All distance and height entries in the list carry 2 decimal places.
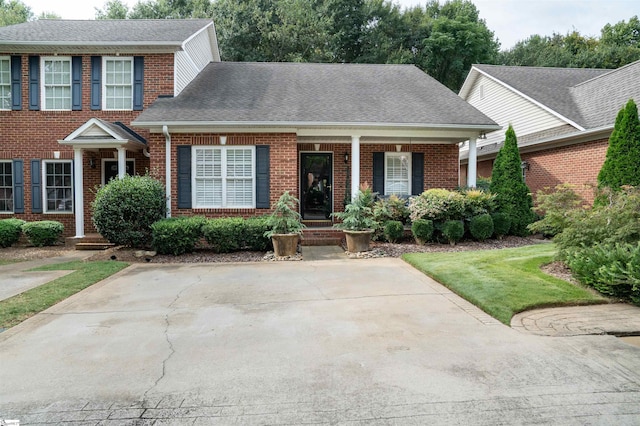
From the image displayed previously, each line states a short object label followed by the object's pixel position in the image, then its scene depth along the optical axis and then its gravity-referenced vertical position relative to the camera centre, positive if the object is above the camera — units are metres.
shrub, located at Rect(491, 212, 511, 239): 10.61 -0.47
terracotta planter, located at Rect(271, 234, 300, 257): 9.24 -0.90
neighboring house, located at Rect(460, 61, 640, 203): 12.64 +3.25
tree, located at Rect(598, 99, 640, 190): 9.59 +1.22
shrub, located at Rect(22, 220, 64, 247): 11.30 -0.77
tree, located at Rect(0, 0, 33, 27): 28.70 +15.26
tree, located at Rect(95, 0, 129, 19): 26.59 +12.84
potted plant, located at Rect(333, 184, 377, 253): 9.54 -0.46
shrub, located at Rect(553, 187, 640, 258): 6.18 -0.33
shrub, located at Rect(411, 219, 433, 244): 10.07 -0.60
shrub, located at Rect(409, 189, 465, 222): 10.15 -0.06
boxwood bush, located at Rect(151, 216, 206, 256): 9.52 -0.72
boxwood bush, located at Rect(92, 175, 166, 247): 9.62 -0.14
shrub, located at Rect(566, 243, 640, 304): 5.21 -0.86
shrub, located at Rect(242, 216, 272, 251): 9.77 -0.71
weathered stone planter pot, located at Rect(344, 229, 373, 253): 9.51 -0.83
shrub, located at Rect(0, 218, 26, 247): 11.12 -0.75
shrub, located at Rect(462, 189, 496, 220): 10.51 +0.04
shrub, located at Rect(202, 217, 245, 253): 9.62 -0.68
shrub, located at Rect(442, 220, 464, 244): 10.04 -0.62
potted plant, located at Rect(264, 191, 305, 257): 9.27 -0.61
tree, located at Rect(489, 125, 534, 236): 11.11 +0.34
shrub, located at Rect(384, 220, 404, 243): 10.27 -0.64
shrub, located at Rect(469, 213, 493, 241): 10.26 -0.54
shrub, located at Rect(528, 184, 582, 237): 7.20 -0.04
